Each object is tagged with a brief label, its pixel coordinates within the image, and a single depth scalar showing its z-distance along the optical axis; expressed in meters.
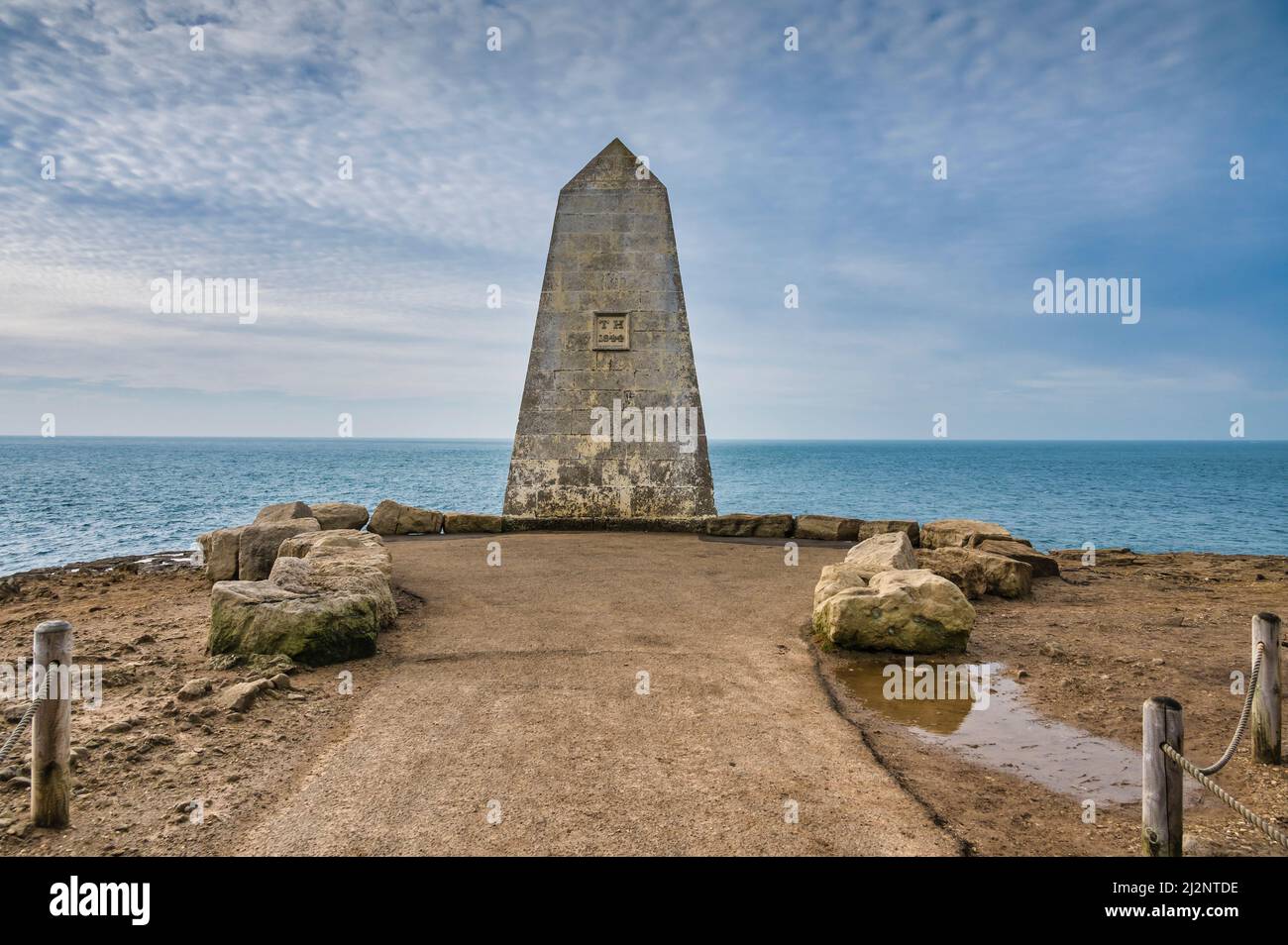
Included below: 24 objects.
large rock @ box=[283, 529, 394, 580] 8.52
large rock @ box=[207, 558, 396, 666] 6.31
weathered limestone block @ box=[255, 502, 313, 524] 11.85
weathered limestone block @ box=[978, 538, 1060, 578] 10.80
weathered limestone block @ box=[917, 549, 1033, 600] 9.41
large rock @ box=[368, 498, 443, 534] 14.16
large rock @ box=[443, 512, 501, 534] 14.28
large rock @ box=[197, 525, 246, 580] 9.69
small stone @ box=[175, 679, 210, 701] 5.41
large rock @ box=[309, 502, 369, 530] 13.47
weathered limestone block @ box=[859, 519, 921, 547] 13.44
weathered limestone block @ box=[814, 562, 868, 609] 7.60
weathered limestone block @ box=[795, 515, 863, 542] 13.92
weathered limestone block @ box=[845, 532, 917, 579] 8.47
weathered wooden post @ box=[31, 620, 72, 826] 3.67
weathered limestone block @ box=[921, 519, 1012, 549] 12.72
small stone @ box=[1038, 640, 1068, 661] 6.96
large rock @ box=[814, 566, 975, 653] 6.93
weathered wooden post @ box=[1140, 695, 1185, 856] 3.51
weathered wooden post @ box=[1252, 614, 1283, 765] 4.70
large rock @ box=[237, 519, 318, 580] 9.48
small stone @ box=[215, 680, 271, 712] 5.22
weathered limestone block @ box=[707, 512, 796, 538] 13.86
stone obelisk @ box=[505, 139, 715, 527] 14.26
